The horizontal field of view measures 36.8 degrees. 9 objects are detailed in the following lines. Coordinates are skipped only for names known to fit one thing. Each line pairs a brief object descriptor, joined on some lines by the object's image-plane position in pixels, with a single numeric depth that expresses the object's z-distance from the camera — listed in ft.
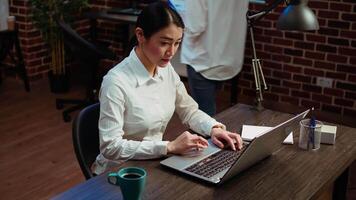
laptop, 5.33
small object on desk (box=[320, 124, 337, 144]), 6.54
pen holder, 6.38
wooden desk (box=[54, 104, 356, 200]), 5.12
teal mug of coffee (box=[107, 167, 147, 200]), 4.62
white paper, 6.64
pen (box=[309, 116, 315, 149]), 6.36
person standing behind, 9.83
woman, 5.94
